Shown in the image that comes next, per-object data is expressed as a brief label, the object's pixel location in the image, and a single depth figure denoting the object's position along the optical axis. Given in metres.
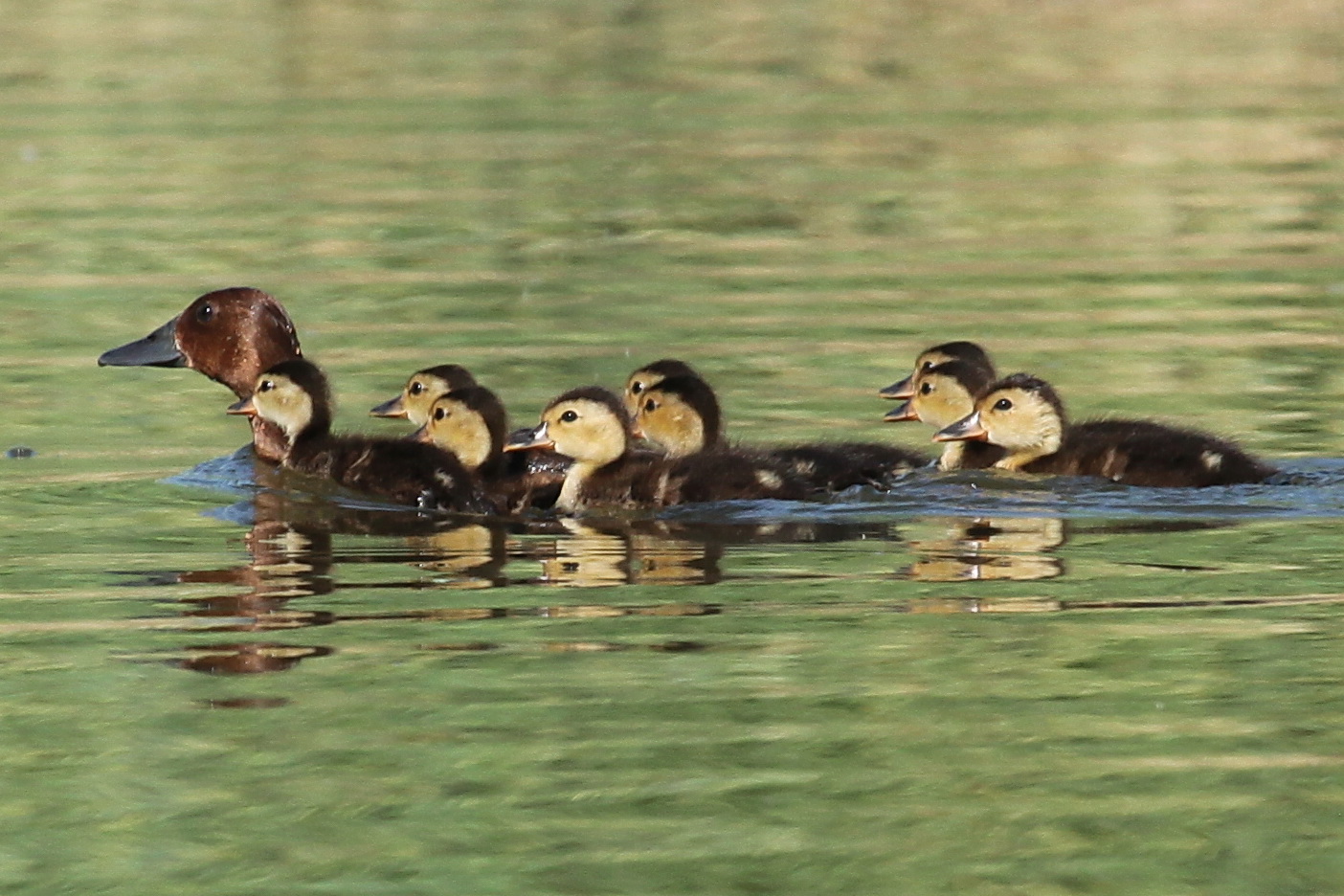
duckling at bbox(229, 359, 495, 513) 16.25
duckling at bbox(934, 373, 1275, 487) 15.68
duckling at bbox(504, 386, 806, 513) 15.54
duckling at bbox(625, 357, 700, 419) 16.92
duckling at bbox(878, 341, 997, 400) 17.75
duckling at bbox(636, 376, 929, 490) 15.95
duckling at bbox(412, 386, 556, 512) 16.75
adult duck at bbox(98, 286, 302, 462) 18.50
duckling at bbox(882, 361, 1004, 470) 17.58
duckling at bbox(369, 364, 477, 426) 17.28
